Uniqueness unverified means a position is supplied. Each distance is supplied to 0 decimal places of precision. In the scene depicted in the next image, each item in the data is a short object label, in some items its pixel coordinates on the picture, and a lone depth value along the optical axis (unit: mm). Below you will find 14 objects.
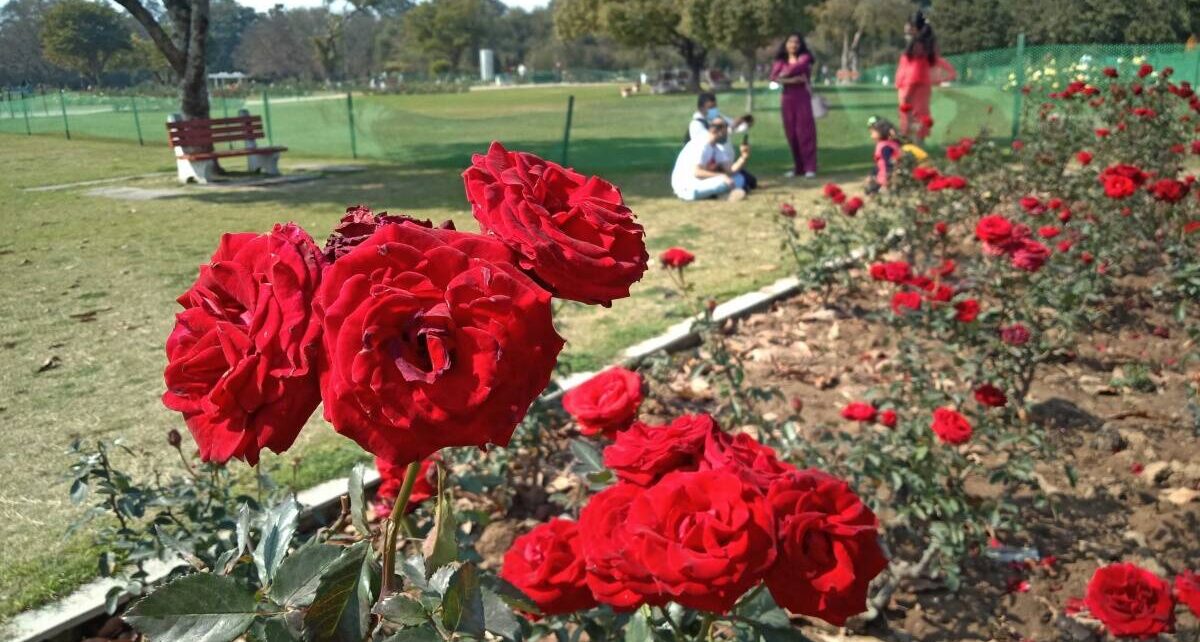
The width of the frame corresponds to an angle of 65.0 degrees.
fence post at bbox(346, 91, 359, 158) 14352
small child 8336
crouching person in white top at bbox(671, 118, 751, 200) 9500
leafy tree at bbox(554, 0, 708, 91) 49156
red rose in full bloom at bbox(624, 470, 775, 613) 970
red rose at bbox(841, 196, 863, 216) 4645
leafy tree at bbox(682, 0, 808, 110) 42188
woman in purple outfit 10844
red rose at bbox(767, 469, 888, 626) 1042
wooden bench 11211
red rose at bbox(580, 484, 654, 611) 1042
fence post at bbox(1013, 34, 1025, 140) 14045
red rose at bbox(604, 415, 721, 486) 1161
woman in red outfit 10461
